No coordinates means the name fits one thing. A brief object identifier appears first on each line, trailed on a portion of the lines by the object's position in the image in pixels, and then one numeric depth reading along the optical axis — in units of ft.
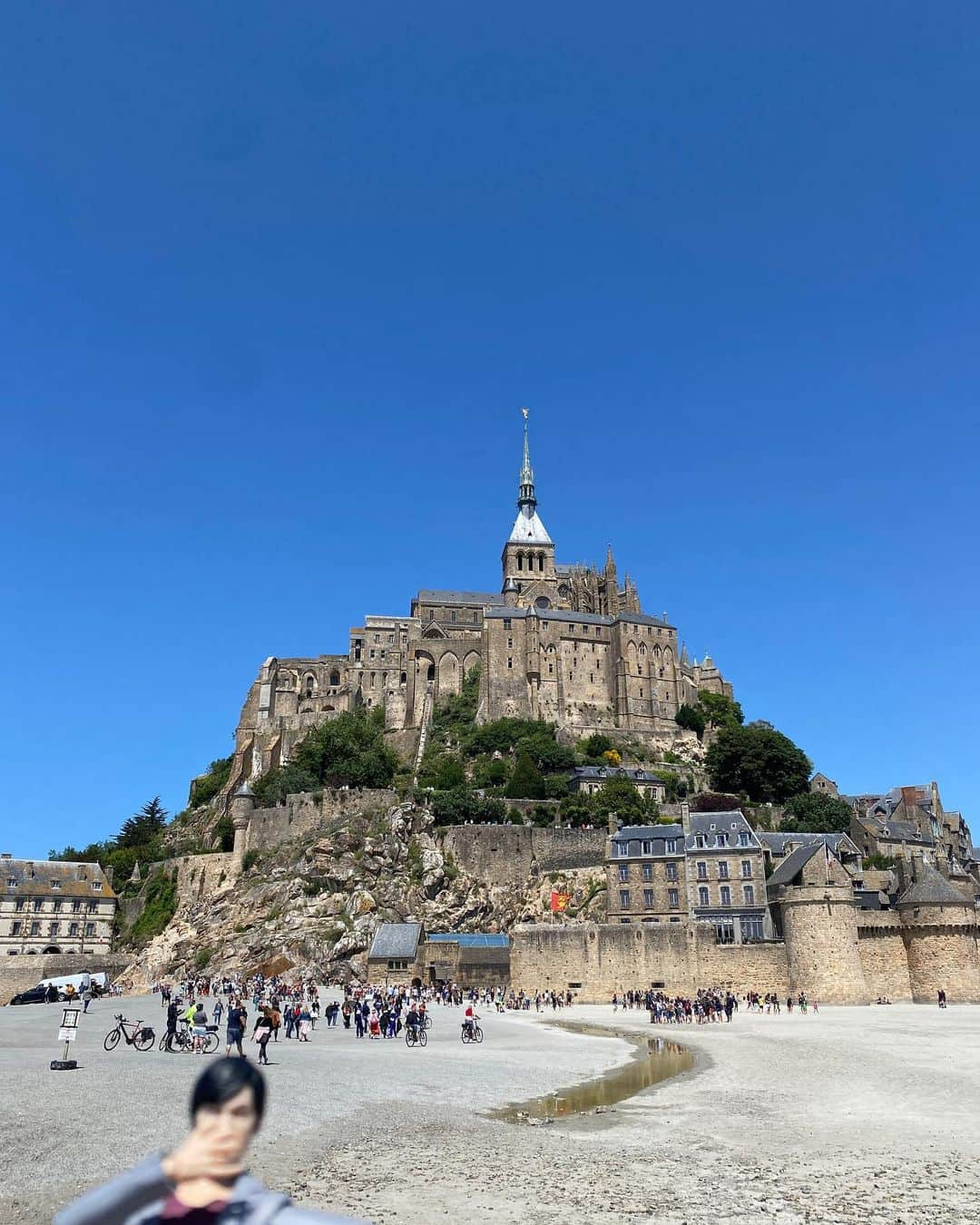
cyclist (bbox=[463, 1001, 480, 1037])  102.99
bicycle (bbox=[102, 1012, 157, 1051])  84.84
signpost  67.46
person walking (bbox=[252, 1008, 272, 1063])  75.04
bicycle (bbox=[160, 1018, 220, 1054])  84.56
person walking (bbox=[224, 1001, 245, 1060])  74.74
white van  172.23
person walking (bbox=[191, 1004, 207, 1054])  82.07
